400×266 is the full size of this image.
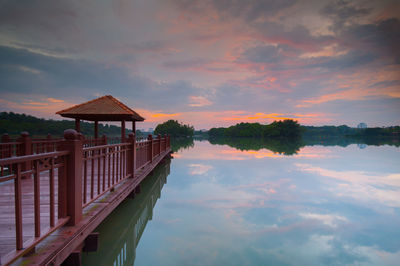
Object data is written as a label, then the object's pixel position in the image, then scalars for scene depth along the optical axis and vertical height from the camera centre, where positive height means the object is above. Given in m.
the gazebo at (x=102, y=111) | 8.60 +0.94
